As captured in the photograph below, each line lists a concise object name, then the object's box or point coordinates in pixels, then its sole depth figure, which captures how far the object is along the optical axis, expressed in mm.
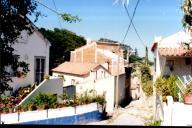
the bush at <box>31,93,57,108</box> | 8163
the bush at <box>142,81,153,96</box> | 10991
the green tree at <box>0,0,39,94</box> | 2457
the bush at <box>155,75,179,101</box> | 6583
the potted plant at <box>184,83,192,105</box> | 5736
